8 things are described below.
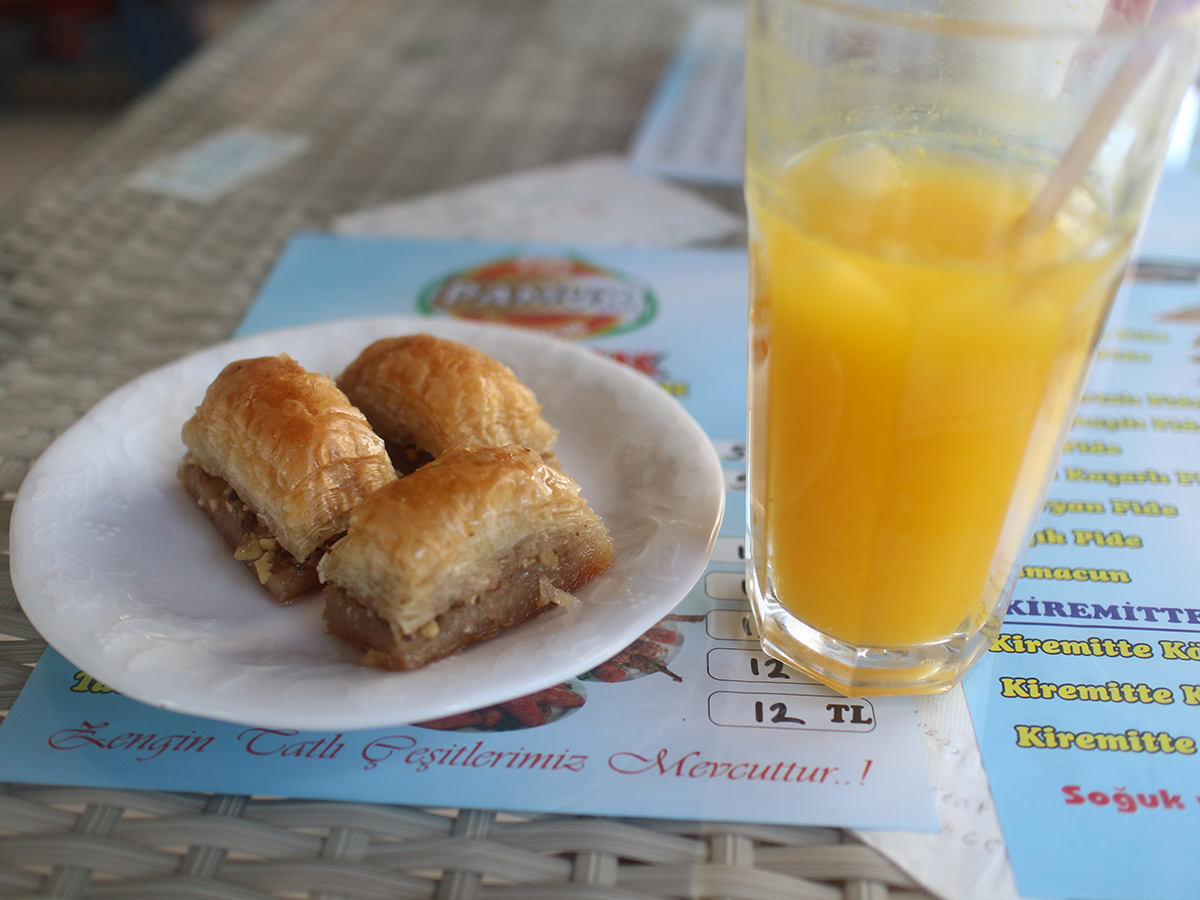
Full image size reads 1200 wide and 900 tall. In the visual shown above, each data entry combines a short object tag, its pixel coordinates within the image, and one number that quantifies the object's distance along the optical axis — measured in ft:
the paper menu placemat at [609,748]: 0.61
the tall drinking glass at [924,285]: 0.55
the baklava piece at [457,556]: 0.63
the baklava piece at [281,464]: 0.72
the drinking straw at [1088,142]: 0.52
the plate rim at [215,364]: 0.56
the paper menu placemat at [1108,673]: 0.58
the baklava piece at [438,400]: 0.81
